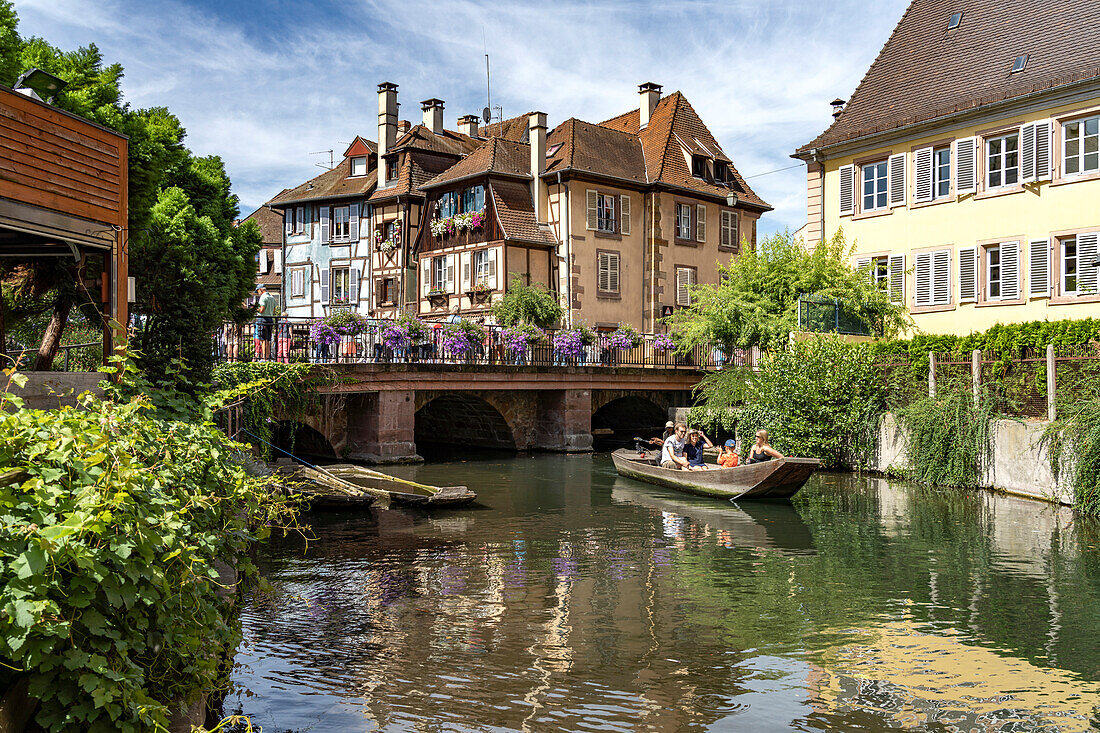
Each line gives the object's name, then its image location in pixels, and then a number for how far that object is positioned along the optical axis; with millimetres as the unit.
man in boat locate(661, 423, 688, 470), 21531
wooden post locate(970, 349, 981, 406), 21078
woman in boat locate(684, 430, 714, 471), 21609
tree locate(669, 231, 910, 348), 27500
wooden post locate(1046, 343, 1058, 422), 19062
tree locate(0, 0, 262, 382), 17031
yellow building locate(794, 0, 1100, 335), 24094
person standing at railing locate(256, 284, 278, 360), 23438
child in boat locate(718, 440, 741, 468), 21031
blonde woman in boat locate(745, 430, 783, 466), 20250
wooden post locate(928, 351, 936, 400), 22531
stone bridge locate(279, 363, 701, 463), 26047
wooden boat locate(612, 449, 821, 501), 18672
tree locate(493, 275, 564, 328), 37219
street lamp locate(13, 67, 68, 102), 15828
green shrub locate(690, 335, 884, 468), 24344
